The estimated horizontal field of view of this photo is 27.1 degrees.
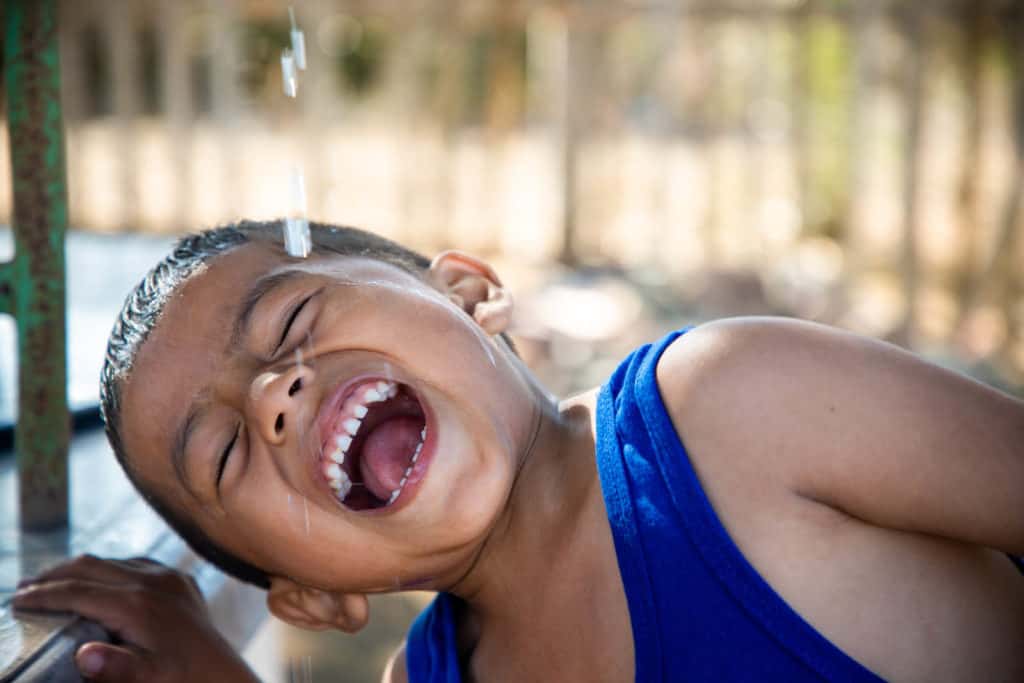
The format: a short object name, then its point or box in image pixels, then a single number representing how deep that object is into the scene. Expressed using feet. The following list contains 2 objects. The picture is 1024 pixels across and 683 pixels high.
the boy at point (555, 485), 2.51
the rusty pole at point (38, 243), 2.92
